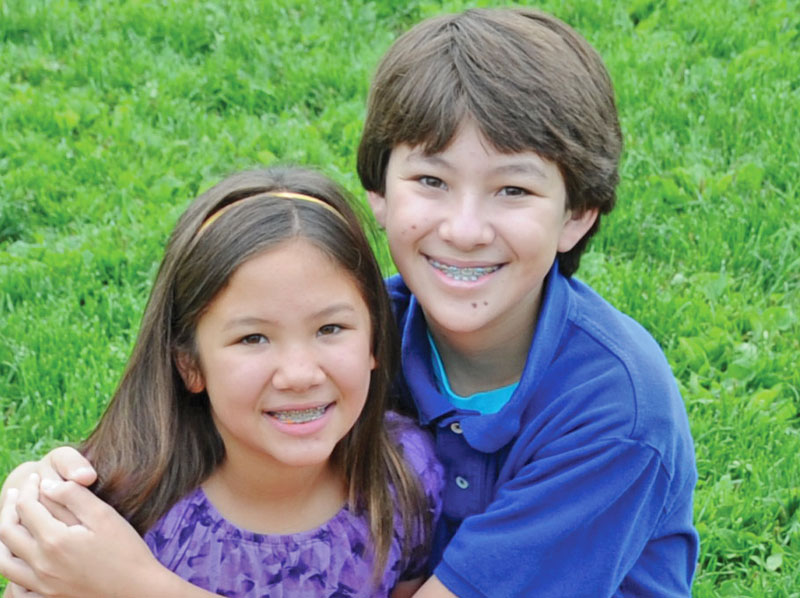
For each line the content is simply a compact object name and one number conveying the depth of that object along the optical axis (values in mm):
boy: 2844
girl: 2703
